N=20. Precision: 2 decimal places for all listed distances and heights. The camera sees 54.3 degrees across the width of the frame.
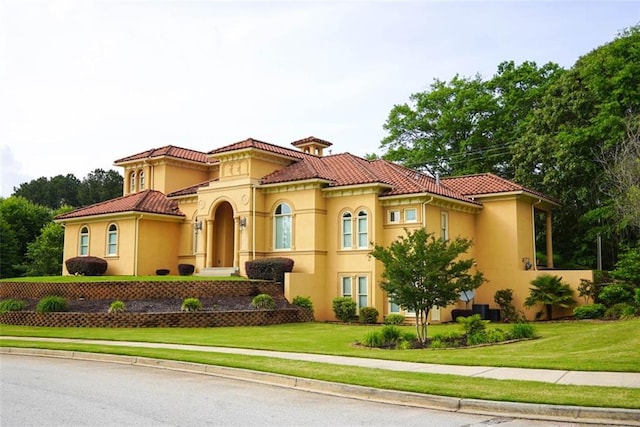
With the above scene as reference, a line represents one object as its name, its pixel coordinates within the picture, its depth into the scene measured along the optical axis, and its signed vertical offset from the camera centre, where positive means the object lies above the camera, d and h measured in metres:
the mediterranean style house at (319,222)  29.48 +3.05
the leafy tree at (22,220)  54.06 +5.43
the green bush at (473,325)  19.33 -1.38
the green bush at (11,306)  26.92 -1.07
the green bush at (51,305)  25.75 -0.99
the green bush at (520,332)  19.02 -1.59
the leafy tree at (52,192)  83.56 +12.01
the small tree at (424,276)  18.78 +0.13
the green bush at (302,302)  28.91 -1.00
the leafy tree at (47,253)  48.16 +2.15
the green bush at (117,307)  25.44 -1.07
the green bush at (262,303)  26.94 -0.96
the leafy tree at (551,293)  27.98 -0.59
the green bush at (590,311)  26.58 -1.33
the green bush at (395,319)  27.14 -1.68
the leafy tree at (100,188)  73.19 +11.06
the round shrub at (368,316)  27.97 -1.59
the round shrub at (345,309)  28.69 -1.31
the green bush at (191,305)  25.69 -1.00
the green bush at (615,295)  26.75 -0.65
